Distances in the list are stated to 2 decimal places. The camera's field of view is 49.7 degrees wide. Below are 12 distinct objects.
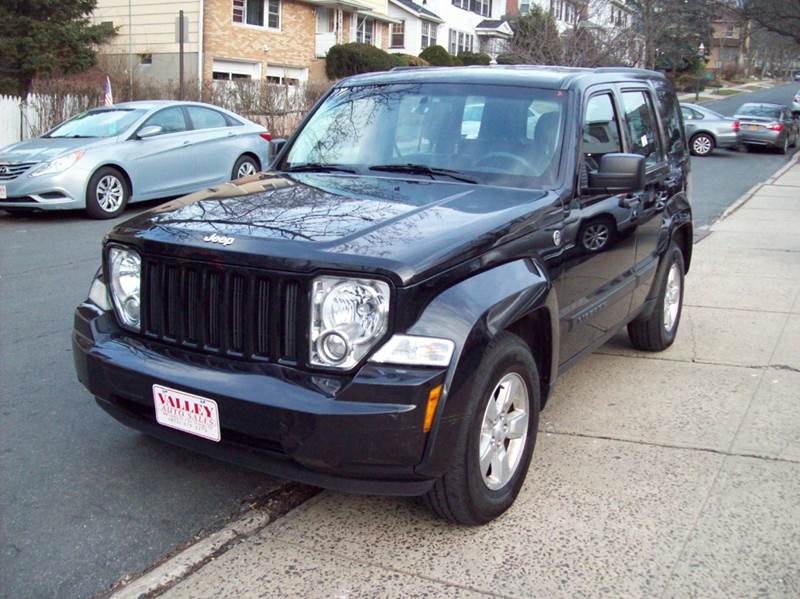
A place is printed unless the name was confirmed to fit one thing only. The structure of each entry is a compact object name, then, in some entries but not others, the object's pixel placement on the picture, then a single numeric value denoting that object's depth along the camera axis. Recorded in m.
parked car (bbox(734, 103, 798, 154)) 26.17
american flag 16.78
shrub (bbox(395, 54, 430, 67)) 40.16
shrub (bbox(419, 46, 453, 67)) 43.56
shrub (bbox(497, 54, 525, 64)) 28.64
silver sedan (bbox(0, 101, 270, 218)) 11.07
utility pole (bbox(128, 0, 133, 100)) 31.94
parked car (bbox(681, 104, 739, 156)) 24.97
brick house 31.48
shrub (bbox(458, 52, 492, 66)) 44.38
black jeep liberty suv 3.08
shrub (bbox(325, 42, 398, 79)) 36.38
